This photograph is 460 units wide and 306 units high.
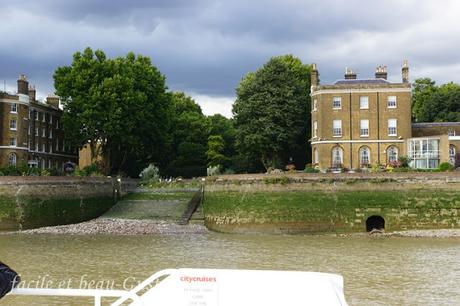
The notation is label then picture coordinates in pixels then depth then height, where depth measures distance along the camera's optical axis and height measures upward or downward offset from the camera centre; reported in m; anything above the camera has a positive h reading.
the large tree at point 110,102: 54.38 +7.19
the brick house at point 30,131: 59.16 +5.13
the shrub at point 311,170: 42.21 +0.82
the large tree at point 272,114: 55.16 +6.29
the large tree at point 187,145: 68.19 +4.09
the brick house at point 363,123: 52.06 +5.15
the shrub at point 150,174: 55.91 +0.60
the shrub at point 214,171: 54.29 +0.93
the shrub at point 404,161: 45.91 +1.64
